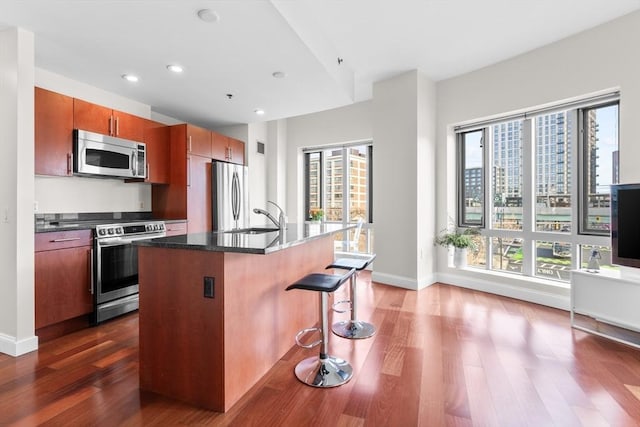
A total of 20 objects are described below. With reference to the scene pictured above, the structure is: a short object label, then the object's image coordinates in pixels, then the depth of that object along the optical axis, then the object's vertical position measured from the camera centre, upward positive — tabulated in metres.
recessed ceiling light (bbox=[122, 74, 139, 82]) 3.33 +1.44
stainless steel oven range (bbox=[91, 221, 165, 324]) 2.99 -0.58
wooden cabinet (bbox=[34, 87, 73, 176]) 2.83 +0.73
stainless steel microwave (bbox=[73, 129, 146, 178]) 3.13 +0.60
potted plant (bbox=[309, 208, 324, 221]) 5.89 -0.08
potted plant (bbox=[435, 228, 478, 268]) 4.21 -0.43
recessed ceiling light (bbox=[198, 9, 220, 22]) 2.25 +1.42
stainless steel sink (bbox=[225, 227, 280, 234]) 2.93 -0.18
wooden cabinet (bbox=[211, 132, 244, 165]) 4.65 +0.97
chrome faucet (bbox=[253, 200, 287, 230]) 2.75 -0.10
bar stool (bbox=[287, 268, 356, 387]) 1.98 -1.03
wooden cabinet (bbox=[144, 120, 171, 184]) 3.95 +0.78
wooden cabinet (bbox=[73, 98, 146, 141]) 3.15 +0.98
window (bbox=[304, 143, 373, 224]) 5.77 +0.54
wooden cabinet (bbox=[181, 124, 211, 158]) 4.20 +0.97
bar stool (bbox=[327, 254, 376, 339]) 2.73 -1.05
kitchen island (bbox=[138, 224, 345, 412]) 1.75 -0.61
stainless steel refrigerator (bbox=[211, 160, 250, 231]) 4.61 +0.24
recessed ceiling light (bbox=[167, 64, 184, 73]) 3.13 +1.44
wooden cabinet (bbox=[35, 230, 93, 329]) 2.61 -0.56
